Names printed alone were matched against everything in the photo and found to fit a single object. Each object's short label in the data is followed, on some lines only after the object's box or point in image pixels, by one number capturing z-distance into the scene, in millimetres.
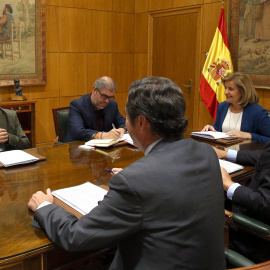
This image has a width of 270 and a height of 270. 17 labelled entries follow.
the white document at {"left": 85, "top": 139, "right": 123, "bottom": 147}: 3067
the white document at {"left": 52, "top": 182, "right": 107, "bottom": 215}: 1713
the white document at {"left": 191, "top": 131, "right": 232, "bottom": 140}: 3358
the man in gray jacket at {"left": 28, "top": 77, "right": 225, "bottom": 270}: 1229
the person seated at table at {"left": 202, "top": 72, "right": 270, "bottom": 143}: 3643
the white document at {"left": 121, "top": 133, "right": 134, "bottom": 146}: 3189
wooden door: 6191
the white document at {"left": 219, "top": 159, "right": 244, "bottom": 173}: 2505
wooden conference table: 1413
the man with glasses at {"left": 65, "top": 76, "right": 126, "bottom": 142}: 3597
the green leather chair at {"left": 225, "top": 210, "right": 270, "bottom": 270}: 1643
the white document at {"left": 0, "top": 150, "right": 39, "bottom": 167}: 2475
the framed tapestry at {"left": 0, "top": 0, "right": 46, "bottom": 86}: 5645
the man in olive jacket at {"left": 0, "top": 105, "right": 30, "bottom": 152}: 3175
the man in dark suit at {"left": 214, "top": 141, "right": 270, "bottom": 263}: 1924
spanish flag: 5457
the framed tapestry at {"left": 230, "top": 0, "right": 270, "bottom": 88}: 5070
